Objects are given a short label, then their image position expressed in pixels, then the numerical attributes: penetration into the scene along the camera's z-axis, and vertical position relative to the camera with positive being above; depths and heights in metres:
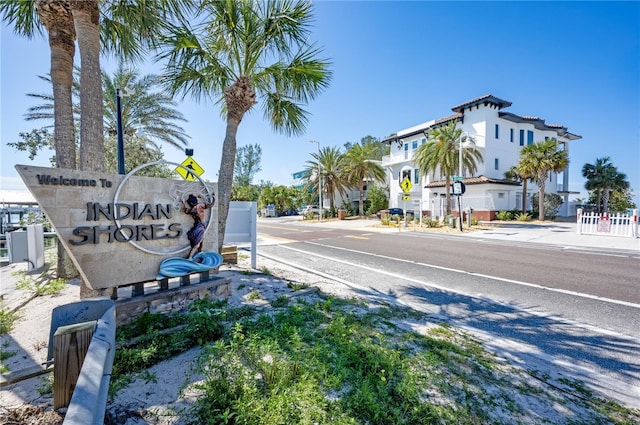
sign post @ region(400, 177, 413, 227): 20.20 +1.36
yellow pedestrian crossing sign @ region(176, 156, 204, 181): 7.85 +1.16
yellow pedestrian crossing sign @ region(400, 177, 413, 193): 20.20 +1.39
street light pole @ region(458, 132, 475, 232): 18.56 +1.22
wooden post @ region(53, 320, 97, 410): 1.80 -0.96
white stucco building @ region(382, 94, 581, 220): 26.53 +5.39
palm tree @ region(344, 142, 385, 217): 33.34 +4.68
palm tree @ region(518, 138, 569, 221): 23.48 +3.67
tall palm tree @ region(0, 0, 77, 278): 5.80 +3.07
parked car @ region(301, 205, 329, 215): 36.91 -0.60
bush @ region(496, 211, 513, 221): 25.31 -1.13
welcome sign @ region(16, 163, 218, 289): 3.60 -0.20
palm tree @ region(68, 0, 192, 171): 5.07 +2.89
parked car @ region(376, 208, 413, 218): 32.90 -0.83
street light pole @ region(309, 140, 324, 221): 31.94 +1.28
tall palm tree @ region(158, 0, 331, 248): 6.09 +3.47
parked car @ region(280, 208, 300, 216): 52.12 -1.42
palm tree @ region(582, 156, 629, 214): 29.14 +2.51
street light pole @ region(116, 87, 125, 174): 6.43 +1.67
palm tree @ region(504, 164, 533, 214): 25.53 +2.73
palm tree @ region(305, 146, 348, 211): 34.81 +4.46
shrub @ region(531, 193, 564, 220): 28.26 +0.04
